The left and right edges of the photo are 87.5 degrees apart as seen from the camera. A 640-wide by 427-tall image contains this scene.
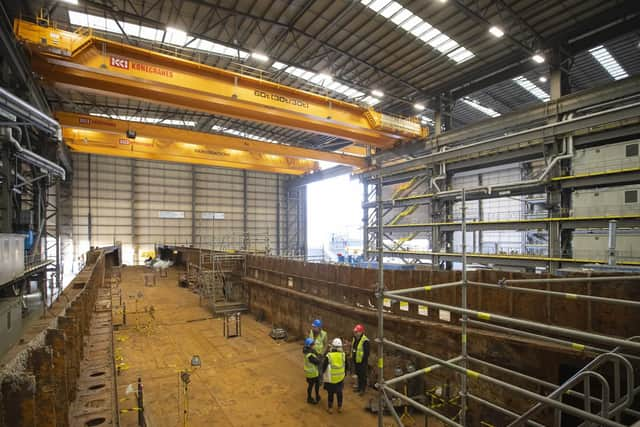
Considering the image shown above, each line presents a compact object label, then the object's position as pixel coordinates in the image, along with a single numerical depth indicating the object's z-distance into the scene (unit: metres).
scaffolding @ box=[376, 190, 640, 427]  2.38
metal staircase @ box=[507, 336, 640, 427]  2.62
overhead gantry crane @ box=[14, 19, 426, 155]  9.83
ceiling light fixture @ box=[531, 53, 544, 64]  13.35
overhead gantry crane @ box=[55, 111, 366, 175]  16.11
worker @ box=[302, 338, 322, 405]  7.08
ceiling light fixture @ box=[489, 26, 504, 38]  11.73
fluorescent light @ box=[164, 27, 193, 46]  13.59
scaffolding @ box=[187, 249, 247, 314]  15.12
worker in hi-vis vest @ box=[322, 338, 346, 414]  6.84
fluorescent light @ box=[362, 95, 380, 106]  19.55
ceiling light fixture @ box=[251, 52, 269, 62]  13.75
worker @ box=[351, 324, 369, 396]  7.41
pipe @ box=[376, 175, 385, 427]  4.16
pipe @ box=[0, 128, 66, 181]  9.78
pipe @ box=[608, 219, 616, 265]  8.05
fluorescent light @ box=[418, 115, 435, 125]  23.51
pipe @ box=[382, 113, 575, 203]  12.29
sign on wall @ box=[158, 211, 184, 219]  30.80
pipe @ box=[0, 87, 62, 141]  8.11
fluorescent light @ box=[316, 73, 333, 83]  16.71
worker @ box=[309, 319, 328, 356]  7.77
